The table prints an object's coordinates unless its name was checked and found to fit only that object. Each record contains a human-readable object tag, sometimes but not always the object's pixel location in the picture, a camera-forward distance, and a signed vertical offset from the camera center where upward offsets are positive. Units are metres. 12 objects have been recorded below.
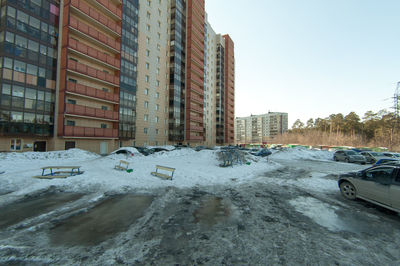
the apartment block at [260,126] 153.50 +11.88
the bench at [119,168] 12.32 -2.44
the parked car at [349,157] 20.17 -2.12
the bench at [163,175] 9.97 -2.37
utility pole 34.64 +7.66
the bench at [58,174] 9.17 -2.35
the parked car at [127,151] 20.82 -1.95
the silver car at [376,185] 5.48 -1.69
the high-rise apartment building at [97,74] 19.52 +9.54
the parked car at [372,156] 21.17 -2.00
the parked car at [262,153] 28.48 -2.52
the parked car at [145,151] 22.88 -2.09
